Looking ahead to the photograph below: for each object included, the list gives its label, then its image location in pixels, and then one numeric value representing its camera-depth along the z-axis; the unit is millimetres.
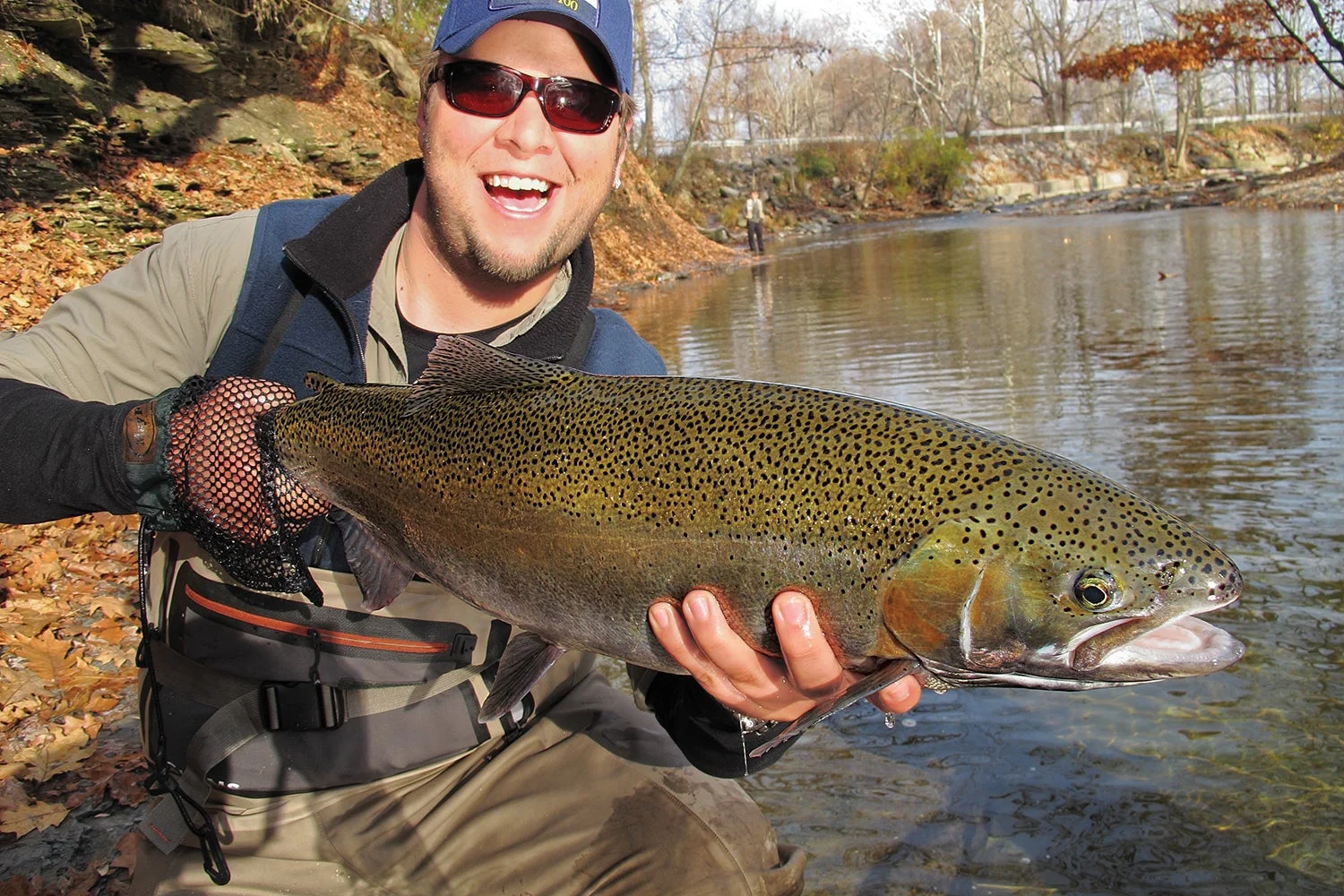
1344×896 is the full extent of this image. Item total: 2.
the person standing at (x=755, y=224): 30891
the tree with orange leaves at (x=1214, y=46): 35250
